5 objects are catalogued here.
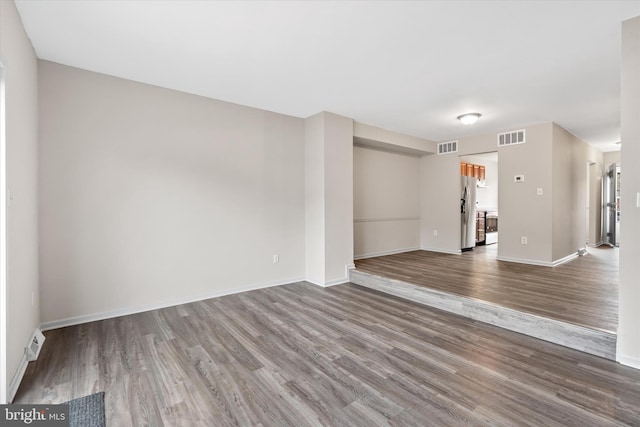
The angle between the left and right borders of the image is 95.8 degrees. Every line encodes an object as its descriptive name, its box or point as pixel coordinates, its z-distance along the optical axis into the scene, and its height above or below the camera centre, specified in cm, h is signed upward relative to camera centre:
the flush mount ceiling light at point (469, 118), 442 +140
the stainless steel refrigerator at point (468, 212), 646 -7
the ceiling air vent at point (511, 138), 527 +132
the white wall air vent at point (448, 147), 623 +136
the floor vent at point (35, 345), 228 -111
